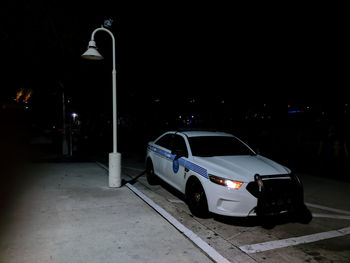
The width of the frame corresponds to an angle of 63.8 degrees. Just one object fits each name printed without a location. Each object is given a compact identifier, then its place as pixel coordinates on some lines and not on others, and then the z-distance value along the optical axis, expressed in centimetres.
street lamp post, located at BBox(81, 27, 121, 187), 730
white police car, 470
